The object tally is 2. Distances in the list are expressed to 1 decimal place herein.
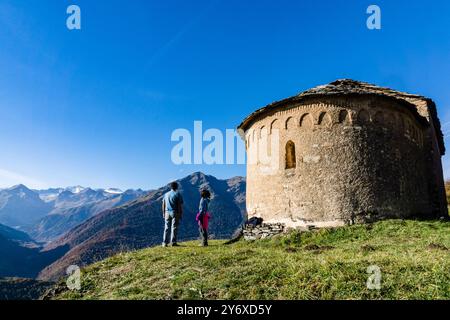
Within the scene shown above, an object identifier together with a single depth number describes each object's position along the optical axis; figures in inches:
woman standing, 462.9
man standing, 454.3
